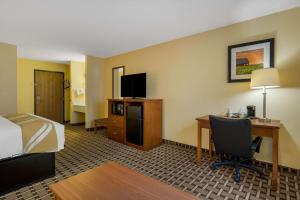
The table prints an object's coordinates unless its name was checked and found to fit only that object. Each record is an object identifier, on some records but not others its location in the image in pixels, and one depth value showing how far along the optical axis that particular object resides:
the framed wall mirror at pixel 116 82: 4.88
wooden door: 5.68
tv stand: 3.31
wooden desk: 1.91
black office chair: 1.97
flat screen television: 3.86
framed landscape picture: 2.44
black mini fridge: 3.34
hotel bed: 1.79
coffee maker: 2.50
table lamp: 2.11
